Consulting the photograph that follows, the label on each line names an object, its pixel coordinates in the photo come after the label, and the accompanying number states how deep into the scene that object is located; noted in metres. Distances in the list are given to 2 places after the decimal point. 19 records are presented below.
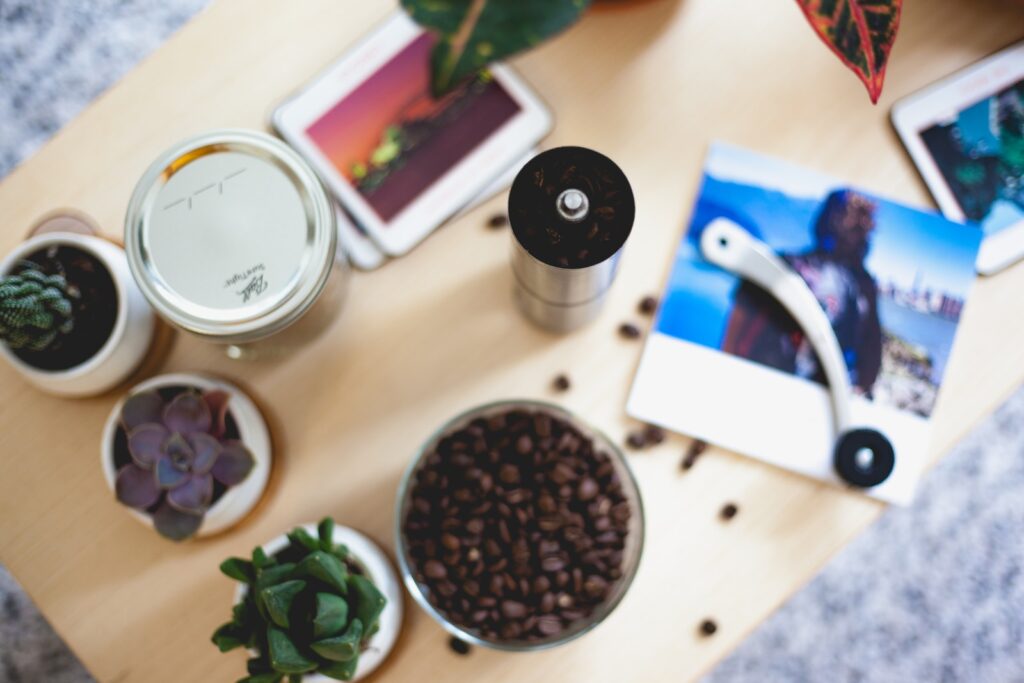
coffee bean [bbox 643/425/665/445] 0.62
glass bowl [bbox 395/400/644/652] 0.54
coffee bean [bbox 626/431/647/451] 0.62
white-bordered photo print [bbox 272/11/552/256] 0.63
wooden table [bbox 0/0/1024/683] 0.60
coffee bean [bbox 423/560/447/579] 0.55
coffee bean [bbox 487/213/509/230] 0.63
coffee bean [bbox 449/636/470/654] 0.59
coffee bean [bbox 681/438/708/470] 0.62
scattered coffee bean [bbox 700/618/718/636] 0.60
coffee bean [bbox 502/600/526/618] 0.55
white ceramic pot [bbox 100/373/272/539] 0.57
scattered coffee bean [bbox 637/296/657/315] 0.63
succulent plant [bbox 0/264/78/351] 0.51
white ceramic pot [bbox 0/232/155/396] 0.55
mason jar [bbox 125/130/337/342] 0.50
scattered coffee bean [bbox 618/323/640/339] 0.63
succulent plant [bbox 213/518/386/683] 0.45
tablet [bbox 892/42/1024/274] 0.64
